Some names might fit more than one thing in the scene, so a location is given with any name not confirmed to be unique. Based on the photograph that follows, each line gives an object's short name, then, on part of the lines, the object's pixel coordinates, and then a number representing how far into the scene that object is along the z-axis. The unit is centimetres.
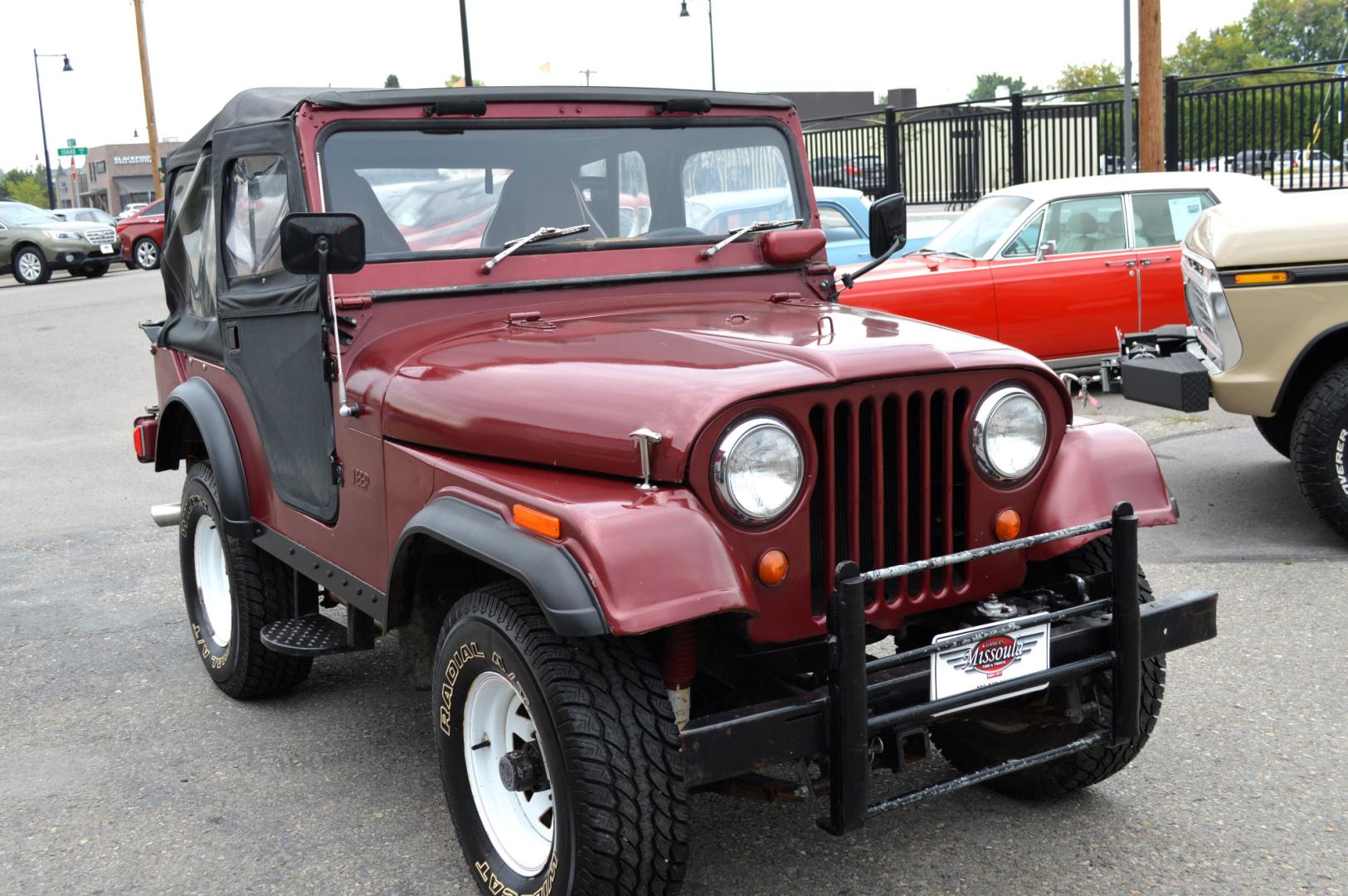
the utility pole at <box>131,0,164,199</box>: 3369
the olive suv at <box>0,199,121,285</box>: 2459
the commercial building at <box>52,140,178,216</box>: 9038
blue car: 1149
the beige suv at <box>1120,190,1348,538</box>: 564
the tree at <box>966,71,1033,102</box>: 9451
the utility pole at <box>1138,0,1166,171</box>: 1318
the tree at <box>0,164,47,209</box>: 9962
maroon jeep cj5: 263
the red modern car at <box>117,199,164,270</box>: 2684
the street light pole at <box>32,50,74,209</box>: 5105
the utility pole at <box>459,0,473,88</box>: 2086
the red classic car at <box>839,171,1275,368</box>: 943
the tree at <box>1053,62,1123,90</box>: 6532
